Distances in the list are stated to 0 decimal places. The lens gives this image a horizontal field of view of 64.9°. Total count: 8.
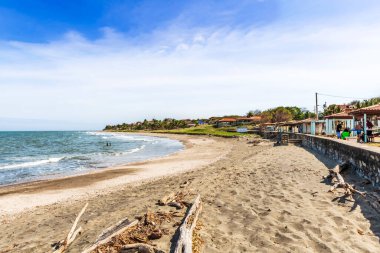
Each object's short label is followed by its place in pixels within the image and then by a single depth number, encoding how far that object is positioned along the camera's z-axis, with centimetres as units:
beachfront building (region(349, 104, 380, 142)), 1930
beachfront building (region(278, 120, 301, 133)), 5306
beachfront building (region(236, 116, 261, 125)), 10849
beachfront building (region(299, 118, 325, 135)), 3719
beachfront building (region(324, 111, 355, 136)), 3151
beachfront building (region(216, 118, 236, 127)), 11278
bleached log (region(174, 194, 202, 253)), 541
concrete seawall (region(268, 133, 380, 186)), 1004
